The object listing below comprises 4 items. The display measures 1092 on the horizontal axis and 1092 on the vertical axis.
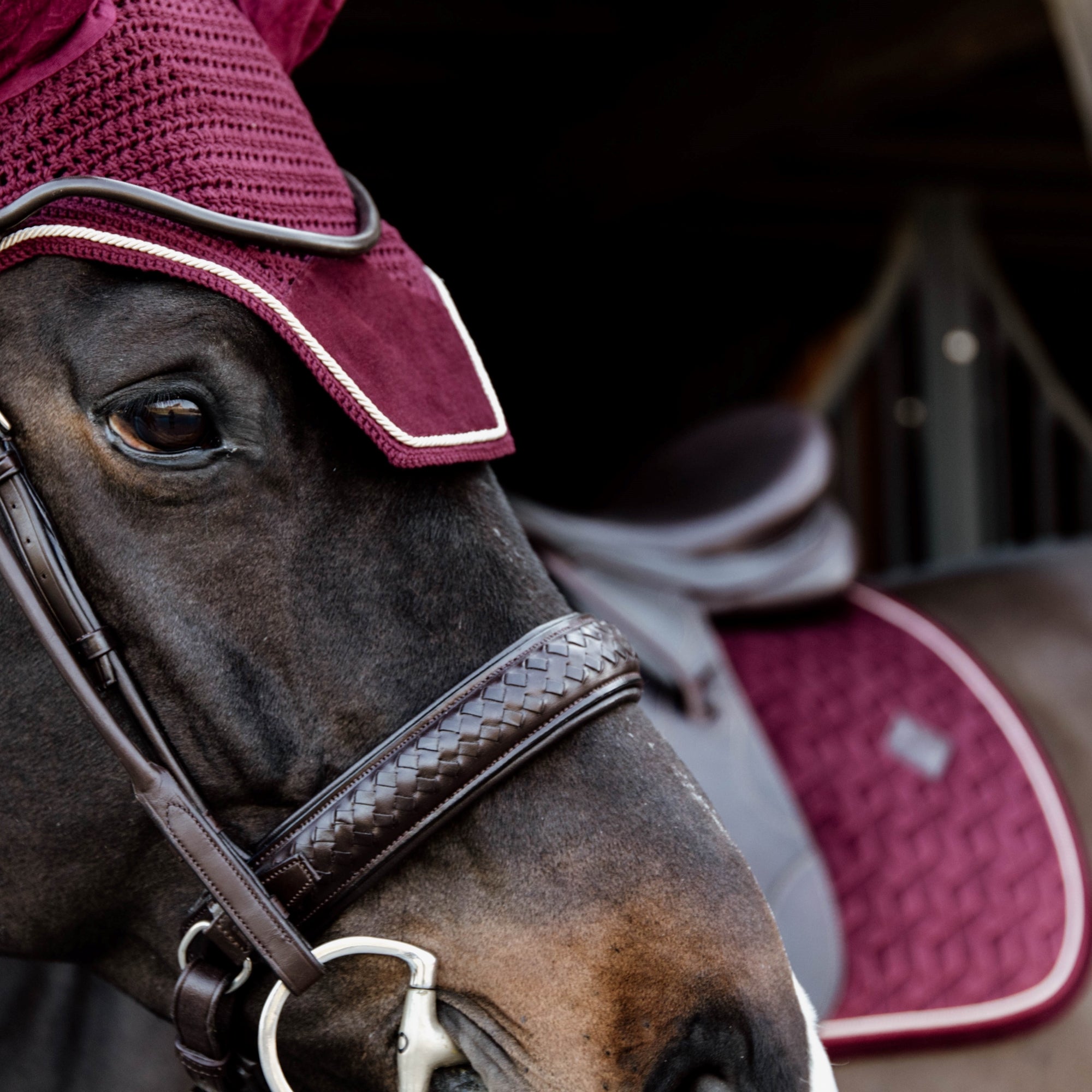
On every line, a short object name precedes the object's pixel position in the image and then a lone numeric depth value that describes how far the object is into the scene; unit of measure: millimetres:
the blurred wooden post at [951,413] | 4648
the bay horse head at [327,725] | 1582
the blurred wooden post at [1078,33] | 2492
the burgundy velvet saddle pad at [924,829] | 1960
